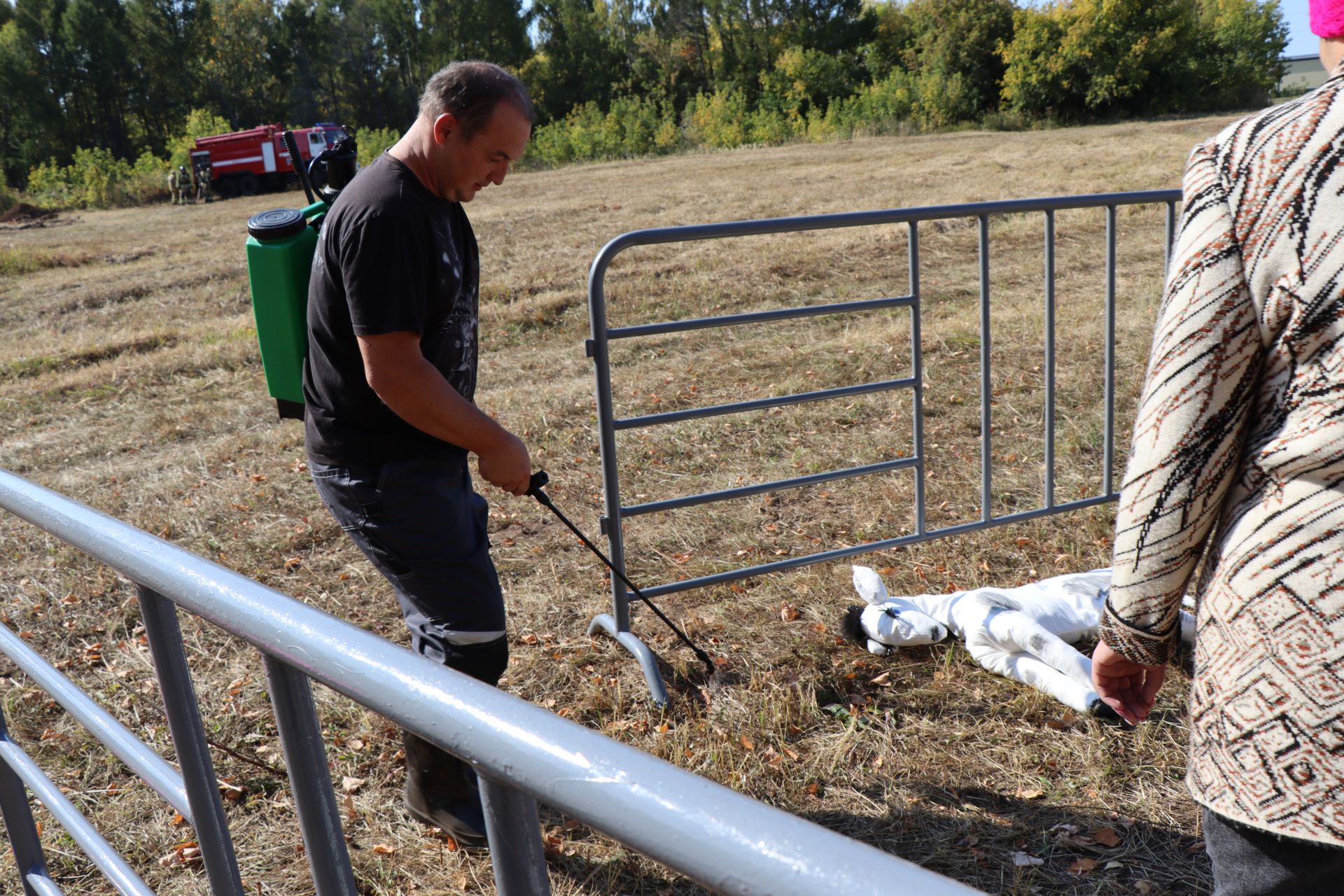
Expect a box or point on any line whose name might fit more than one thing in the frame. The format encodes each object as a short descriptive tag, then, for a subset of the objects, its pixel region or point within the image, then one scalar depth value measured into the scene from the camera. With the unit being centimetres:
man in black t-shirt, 215
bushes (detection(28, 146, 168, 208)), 3306
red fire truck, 3328
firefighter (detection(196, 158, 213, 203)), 3341
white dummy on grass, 320
